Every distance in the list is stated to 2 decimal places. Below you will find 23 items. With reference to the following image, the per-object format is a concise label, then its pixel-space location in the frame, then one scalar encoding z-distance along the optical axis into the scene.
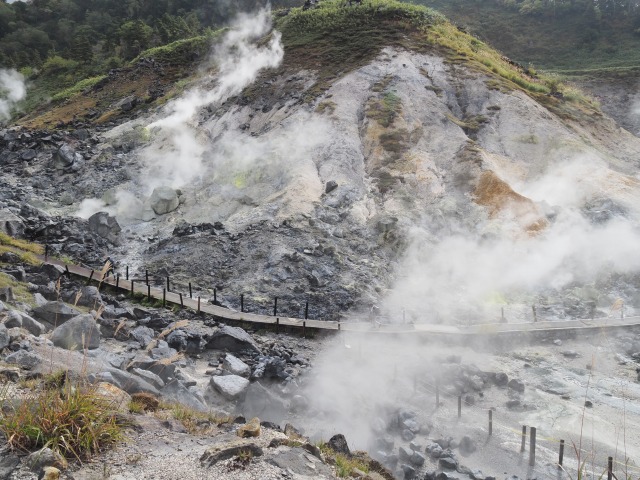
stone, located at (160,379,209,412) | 9.07
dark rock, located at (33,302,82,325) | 12.34
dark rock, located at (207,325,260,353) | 15.41
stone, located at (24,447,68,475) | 4.78
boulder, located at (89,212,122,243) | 25.14
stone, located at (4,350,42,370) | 7.34
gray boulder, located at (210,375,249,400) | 11.40
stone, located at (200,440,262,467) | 5.69
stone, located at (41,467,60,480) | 4.69
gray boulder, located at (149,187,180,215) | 27.27
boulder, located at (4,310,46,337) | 10.05
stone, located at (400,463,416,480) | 10.26
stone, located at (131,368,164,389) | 9.13
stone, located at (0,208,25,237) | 24.17
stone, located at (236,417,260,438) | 6.67
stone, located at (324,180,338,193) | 27.09
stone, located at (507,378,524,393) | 14.49
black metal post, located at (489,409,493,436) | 12.12
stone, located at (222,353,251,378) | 13.54
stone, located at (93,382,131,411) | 6.21
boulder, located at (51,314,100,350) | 9.70
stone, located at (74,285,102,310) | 16.67
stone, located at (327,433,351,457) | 8.20
